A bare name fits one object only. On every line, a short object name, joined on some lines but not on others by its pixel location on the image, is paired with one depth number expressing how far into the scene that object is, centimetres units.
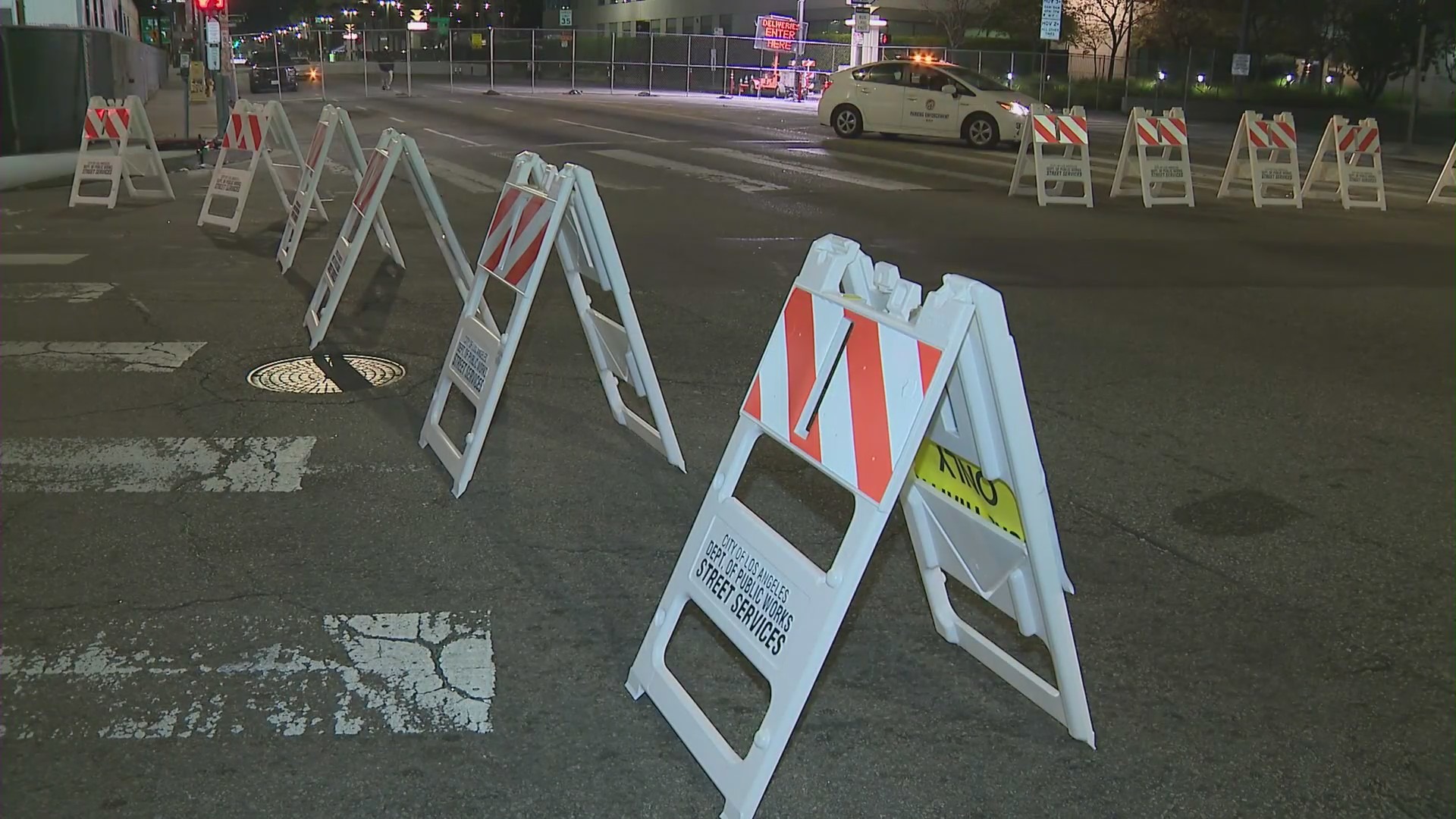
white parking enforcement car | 2308
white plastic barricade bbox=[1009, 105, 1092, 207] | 1523
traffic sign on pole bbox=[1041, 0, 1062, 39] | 3216
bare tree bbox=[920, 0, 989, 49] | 5516
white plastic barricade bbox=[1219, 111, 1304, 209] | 1570
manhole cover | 677
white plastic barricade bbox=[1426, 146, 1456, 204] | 1672
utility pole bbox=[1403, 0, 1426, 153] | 2483
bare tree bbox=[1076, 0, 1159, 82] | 5038
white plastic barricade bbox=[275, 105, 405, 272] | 891
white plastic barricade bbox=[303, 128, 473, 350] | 685
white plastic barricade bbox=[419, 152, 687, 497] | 506
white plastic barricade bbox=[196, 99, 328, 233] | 1171
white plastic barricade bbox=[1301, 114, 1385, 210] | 1600
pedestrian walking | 4856
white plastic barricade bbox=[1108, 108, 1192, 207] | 1536
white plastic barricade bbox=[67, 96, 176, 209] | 1349
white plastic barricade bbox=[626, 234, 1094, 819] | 296
